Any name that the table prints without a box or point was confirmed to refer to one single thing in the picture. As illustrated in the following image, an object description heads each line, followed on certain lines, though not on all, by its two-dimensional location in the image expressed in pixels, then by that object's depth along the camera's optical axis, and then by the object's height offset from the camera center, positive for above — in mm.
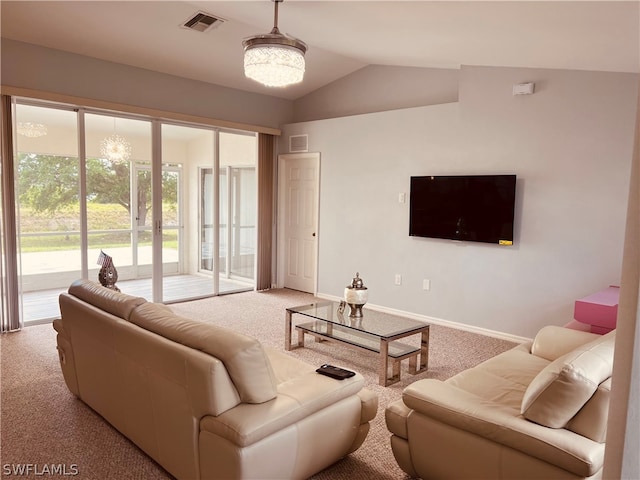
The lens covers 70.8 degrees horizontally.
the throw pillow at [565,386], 1771 -707
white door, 6652 -232
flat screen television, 4637 +1
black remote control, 2275 -864
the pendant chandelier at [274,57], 3188 +1041
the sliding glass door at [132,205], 4820 -59
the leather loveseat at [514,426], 1755 -913
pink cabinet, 3320 -768
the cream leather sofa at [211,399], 1847 -896
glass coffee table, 3489 -1123
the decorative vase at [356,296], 3904 -792
